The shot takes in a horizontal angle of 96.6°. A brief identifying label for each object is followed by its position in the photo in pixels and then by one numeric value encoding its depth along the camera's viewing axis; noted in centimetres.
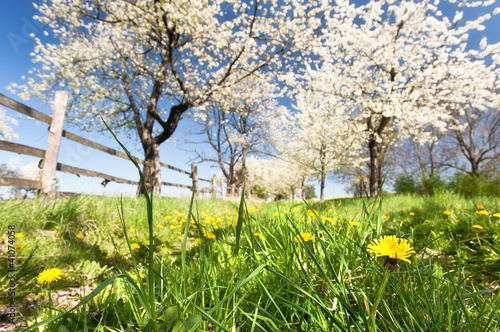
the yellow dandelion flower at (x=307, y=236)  126
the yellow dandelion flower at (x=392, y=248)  79
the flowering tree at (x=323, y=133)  1717
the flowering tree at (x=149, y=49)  716
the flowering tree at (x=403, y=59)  934
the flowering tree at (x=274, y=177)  3477
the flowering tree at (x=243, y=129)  1877
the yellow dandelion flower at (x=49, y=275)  105
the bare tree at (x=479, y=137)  1753
